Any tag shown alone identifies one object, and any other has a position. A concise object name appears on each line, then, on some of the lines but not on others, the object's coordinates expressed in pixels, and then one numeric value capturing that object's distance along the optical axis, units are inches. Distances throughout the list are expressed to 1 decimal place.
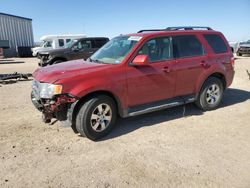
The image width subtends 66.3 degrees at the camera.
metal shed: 1121.2
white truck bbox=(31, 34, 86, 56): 812.3
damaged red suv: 126.6
